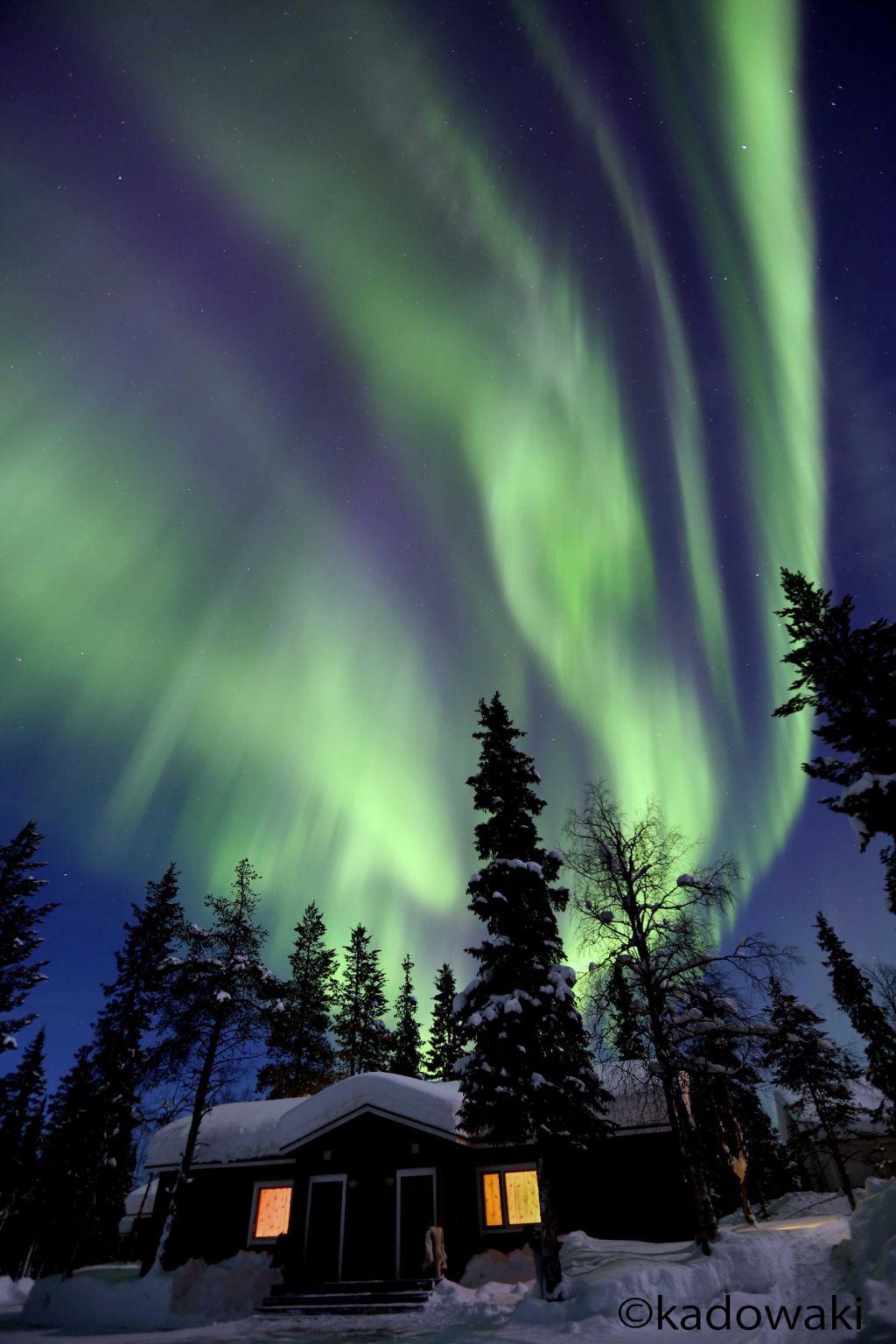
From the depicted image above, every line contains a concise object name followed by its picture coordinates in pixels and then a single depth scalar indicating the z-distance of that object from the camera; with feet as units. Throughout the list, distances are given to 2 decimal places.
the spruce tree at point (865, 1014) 114.42
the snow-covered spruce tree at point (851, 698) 50.88
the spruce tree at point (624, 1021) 56.13
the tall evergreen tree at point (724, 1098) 56.49
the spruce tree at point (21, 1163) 122.83
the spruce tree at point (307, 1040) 133.80
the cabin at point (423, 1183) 65.51
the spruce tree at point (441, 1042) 149.38
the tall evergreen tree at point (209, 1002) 77.97
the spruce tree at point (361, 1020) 143.95
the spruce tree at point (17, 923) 88.02
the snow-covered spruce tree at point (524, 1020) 52.54
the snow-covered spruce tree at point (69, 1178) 99.40
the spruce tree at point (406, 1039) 156.76
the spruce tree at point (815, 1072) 109.60
